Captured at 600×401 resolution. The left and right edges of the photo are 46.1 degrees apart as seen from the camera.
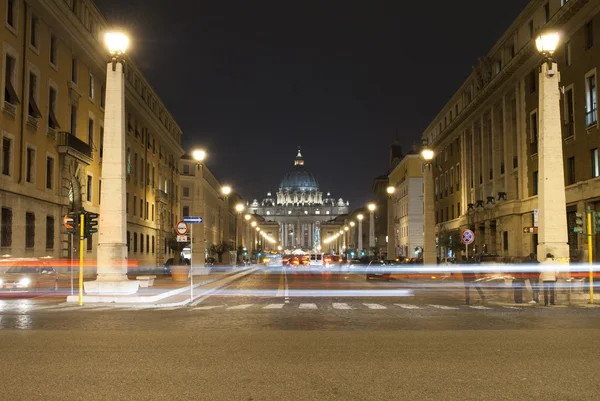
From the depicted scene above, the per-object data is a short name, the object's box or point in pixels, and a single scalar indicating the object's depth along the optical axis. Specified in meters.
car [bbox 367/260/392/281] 44.97
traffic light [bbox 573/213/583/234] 22.12
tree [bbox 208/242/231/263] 71.25
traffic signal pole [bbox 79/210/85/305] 21.00
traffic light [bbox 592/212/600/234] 22.03
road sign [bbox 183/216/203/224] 28.20
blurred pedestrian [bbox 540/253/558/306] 21.17
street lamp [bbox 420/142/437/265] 43.62
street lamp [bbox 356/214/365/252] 112.32
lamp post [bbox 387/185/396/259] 62.00
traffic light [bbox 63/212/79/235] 21.86
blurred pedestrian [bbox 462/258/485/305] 22.88
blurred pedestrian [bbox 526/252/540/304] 21.25
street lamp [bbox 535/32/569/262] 23.86
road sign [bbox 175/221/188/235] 30.89
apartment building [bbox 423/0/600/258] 36.59
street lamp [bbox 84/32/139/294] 23.16
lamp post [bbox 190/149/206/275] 40.62
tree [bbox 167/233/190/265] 39.40
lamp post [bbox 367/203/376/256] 88.59
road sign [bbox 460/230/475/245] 37.44
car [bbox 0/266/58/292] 26.56
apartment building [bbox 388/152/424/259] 91.12
